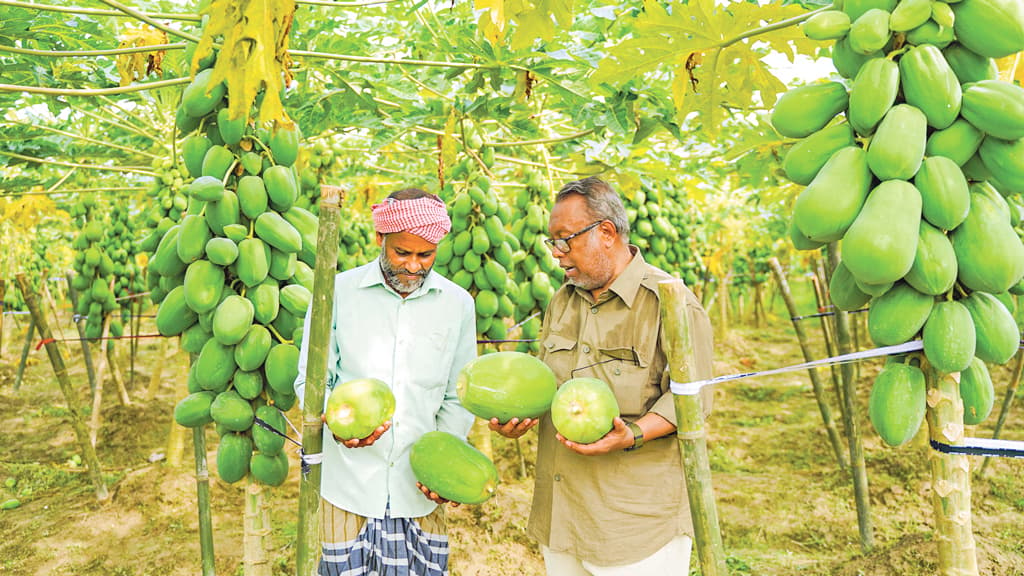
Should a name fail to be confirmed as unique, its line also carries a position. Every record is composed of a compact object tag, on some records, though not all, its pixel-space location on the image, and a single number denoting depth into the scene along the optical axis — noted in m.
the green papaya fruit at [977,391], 1.38
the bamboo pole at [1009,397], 4.70
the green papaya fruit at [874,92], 1.29
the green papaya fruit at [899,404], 1.32
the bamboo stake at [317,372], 1.56
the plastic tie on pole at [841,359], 1.36
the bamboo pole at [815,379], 4.21
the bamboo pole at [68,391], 4.22
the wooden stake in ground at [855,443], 3.68
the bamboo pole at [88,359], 6.85
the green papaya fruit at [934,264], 1.27
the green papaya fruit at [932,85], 1.27
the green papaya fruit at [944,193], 1.26
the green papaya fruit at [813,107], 1.46
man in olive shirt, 1.98
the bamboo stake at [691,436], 1.41
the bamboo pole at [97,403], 5.23
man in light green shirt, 2.17
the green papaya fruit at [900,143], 1.27
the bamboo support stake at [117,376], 6.62
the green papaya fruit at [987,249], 1.26
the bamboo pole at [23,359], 7.39
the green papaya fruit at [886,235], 1.24
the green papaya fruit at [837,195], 1.33
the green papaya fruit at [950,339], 1.27
